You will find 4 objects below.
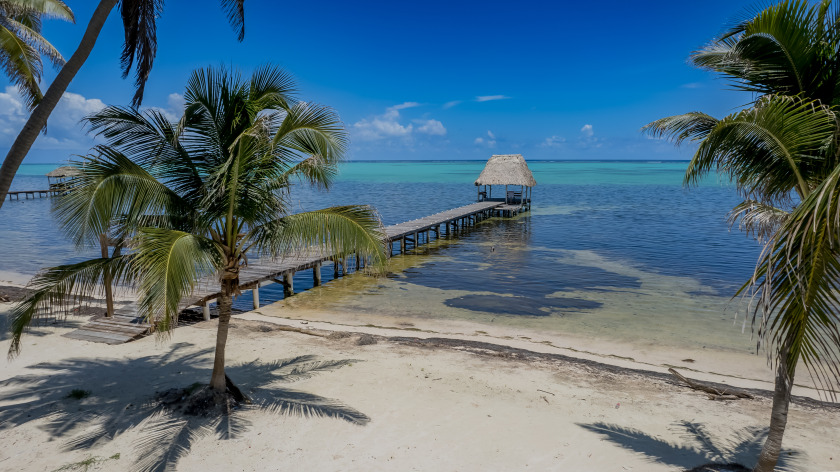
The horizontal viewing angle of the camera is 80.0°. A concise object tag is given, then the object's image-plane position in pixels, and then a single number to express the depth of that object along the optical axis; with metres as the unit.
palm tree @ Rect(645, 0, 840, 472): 3.24
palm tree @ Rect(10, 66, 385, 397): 4.97
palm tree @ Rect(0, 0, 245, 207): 4.86
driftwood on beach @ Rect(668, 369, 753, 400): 6.91
